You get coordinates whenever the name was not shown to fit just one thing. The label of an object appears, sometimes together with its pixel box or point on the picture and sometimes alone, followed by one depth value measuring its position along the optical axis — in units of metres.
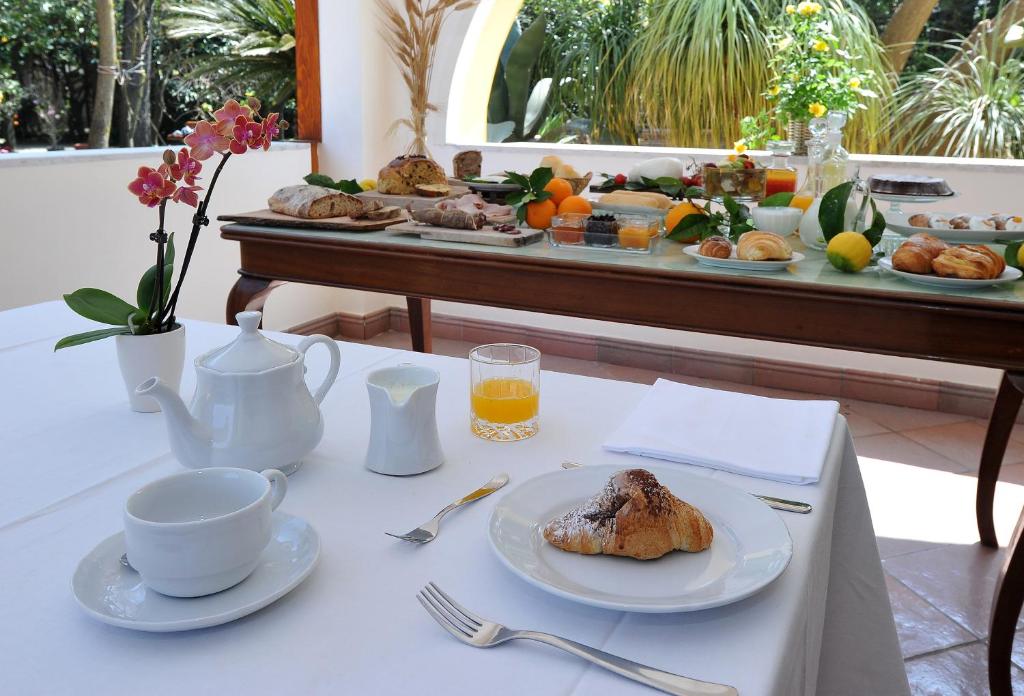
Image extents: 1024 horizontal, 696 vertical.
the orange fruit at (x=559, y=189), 1.99
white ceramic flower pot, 1.02
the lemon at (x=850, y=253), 1.54
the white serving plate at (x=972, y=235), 1.65
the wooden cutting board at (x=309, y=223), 1.96
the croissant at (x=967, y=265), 1.41
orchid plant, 0.91
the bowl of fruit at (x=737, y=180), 2.01
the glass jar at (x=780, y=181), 2.09
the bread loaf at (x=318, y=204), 2.02
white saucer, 0.60
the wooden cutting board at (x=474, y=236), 1.81
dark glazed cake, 1.90
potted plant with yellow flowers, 3.46
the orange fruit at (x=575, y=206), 1.88
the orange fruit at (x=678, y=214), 1.84
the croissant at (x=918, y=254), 1.47
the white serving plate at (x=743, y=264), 1.56
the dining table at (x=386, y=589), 0.58
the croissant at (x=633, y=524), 0.68
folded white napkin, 0.92
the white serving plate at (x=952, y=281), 1.41
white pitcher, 0.87
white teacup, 0.60
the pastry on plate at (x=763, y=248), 1.57
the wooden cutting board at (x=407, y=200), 2.07
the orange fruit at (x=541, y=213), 1.95
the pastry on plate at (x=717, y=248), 1.60
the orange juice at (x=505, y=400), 0.99
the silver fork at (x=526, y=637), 0.56
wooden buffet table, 1.39
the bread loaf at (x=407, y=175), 2.21
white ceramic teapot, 0.81
